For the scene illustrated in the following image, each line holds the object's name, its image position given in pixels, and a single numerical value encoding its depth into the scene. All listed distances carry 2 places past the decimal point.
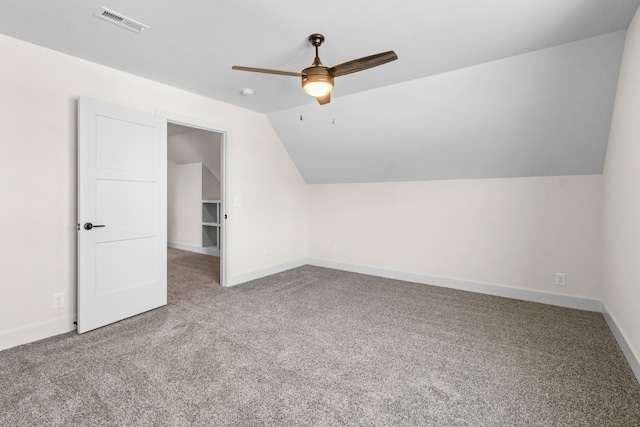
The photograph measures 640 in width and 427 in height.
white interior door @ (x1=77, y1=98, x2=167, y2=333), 2.80
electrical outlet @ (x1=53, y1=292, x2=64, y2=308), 2.77
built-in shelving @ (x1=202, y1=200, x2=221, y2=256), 6.72
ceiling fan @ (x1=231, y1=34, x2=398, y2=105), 2.23
